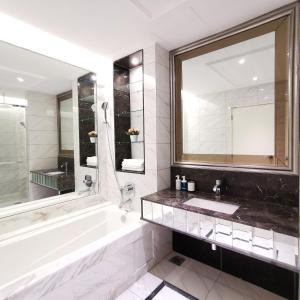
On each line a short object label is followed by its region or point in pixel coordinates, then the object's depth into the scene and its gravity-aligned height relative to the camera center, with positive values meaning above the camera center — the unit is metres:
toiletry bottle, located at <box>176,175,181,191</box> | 2.08 -0.44
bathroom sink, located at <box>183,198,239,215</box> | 1.60 -0.55
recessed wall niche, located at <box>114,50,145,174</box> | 2.30 +0.42
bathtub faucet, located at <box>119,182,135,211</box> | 2.23 -0.59
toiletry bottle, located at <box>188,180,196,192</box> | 1.98 -0.44
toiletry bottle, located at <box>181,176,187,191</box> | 2.04 -0.43
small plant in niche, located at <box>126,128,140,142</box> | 2.21 +0.12
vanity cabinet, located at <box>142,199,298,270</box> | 1.11 -0.62
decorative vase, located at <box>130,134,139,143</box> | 2.22 +0.07
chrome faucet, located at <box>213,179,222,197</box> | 1.81 -0.42
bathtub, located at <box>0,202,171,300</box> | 1.20 -0.89
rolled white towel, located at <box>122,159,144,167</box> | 2.17 -0.21
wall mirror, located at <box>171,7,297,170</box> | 1.54 +0.41
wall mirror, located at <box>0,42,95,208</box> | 1.73 +0.20
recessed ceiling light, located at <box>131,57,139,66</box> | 2.25 +0.98
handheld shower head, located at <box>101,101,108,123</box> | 2.40 +0.46
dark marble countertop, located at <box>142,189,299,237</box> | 1.20 -0.51
